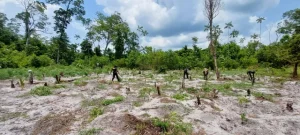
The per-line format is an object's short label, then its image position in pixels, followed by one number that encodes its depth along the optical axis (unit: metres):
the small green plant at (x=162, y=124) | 3.74
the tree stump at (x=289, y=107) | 5.09
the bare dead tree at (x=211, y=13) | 10.97
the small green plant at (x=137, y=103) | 5.00
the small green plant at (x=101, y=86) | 7.32
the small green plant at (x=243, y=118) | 4.31
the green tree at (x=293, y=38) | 11.42
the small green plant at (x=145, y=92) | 5.99
